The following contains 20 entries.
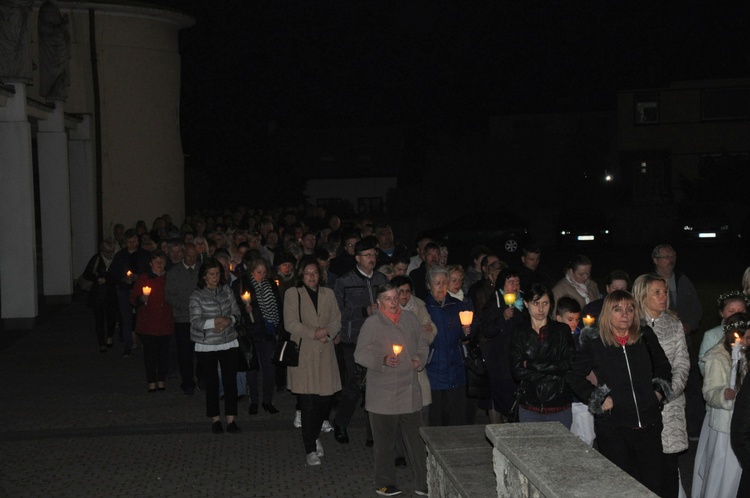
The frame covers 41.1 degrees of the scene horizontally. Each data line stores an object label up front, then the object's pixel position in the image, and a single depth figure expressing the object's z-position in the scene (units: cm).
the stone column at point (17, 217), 1930
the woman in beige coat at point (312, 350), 958
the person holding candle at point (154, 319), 1291
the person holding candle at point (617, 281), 940
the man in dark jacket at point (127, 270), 1525
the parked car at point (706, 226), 3819
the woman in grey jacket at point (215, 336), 1054
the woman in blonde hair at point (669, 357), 723
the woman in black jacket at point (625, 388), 693
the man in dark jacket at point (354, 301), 1025
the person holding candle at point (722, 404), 718
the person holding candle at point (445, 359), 918
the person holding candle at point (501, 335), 866
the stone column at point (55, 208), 2291
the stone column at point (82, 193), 2697
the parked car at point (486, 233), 3825
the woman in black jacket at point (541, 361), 748
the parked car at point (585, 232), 3831
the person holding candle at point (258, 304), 1145
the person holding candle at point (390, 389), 848
